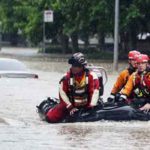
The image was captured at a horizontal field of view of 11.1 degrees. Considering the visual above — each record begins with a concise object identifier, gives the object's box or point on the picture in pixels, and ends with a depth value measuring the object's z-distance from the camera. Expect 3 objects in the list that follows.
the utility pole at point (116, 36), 39.22
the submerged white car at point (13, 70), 27.03
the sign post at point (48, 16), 52.00
